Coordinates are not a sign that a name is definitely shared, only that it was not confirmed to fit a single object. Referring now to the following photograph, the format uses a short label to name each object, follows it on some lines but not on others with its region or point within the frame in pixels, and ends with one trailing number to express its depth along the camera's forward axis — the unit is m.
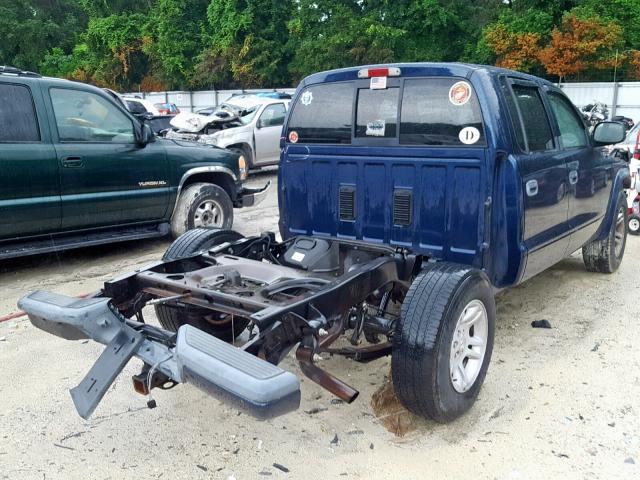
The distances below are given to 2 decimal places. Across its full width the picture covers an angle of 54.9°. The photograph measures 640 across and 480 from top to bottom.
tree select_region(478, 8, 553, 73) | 25.64
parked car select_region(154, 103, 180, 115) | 20.72
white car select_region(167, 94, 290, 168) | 12.49
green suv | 5.89
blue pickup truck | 3.04
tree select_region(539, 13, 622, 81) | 23.75
